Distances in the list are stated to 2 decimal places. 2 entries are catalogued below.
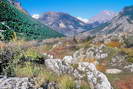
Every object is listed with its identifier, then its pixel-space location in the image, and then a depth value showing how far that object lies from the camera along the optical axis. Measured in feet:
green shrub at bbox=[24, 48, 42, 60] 18.65
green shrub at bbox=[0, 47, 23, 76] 15.46
